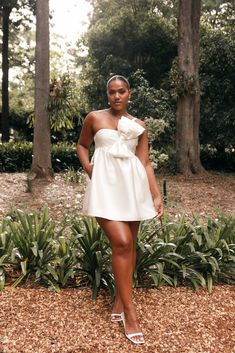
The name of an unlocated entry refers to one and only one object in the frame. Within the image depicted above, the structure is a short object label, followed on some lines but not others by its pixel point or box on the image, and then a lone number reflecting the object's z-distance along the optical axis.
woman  2.79
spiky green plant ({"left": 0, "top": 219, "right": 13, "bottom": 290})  3.62
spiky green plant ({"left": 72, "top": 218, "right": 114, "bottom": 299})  3.54
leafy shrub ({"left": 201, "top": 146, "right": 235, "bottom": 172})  13.91
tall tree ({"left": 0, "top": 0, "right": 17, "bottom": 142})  16.61
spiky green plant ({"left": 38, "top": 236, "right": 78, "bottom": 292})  3.51
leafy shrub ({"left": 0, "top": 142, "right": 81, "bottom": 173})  12.12
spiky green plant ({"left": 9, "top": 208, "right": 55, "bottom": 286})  3.64
